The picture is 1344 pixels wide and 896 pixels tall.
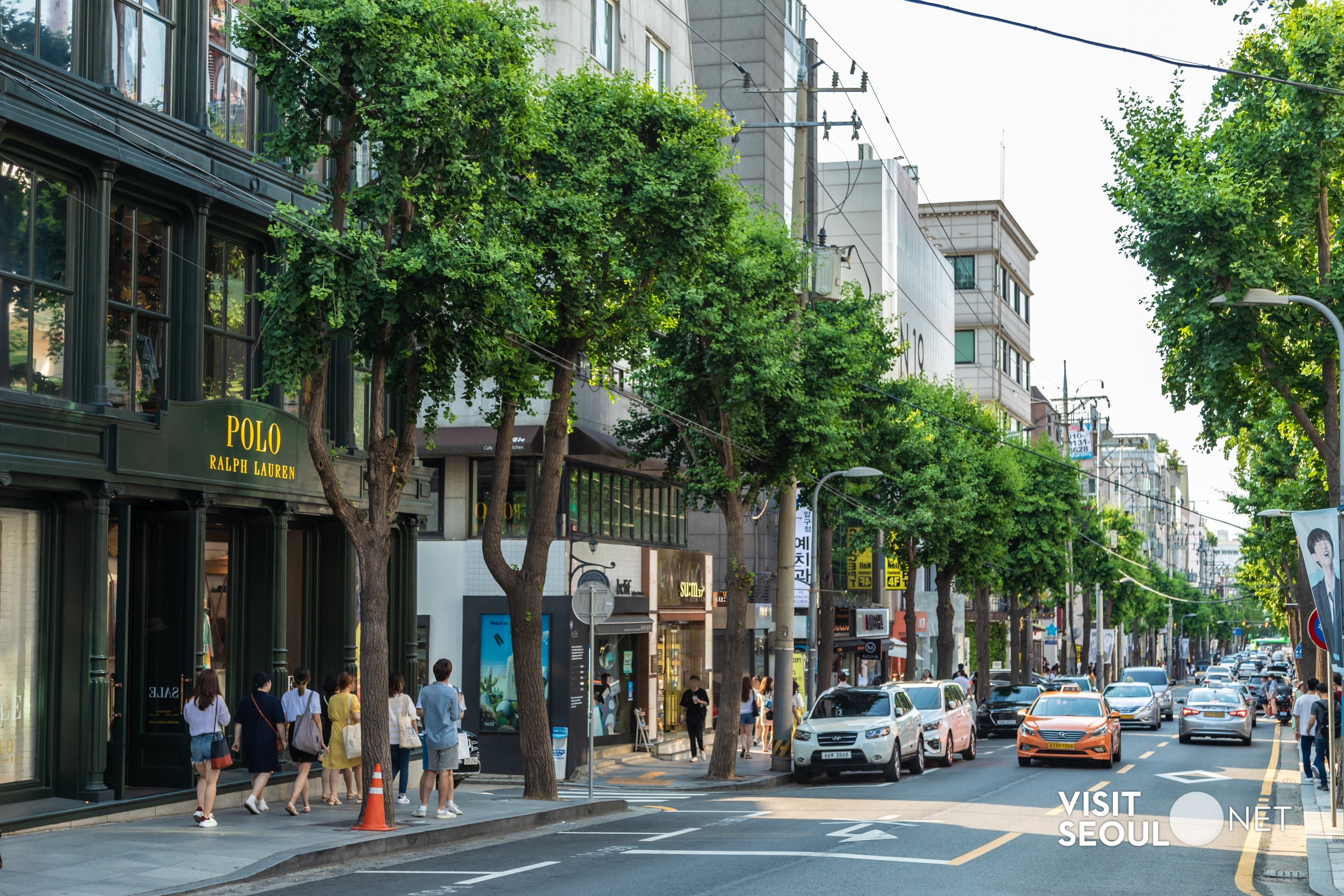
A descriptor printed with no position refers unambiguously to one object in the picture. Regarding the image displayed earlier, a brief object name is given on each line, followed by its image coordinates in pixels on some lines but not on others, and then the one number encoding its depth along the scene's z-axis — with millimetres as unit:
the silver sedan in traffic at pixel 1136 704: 47219
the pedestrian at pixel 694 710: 31984
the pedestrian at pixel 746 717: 32969
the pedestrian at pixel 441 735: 17797
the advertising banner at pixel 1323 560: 17594
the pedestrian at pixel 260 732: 16797
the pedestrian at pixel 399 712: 17953
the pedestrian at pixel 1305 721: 25109
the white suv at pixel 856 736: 26859
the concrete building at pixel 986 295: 85250
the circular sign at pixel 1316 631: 20531
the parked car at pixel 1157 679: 57000
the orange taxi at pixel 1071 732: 28766
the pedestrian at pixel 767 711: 35562
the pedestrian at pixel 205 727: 15547
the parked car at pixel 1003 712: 44875
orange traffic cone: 15758
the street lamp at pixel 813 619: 31766
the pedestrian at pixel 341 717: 17891
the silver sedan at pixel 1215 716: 39562
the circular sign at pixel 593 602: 21219
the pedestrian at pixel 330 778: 18281
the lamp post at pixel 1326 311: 17578
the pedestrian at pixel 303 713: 17391
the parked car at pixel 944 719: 31156
